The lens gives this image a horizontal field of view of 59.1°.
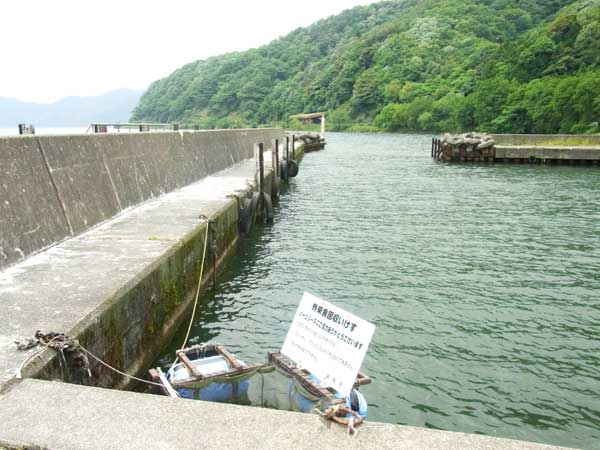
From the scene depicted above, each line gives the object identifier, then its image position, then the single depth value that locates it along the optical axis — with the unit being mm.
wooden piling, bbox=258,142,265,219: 14750
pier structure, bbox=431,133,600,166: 35719
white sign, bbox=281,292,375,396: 3744
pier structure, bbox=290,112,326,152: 55306
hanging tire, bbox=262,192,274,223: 14547
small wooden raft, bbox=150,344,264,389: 4617
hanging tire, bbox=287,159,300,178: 25859
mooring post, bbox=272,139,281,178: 20609
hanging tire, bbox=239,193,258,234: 12375
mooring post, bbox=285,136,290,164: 27275
